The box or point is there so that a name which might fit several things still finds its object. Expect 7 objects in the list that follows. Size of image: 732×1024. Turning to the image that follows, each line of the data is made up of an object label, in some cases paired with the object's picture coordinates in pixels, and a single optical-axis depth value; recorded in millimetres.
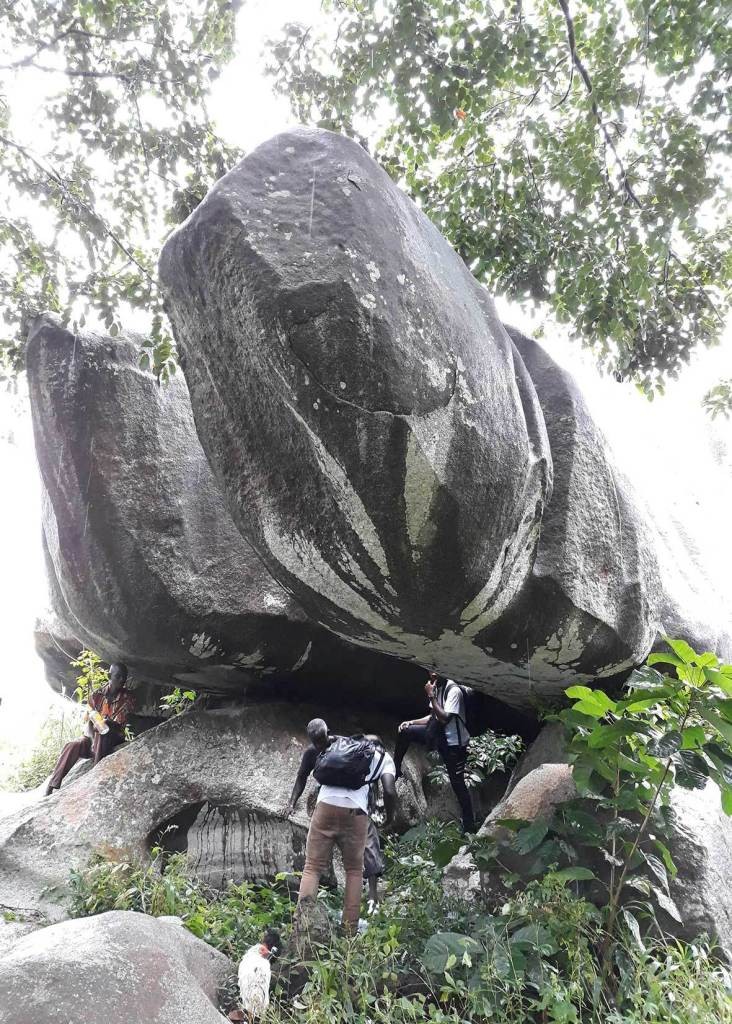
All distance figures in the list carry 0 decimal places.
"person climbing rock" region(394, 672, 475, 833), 5430
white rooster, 3203
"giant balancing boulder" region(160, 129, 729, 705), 3383
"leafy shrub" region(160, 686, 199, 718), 6866
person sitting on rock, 7305
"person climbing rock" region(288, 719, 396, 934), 3834
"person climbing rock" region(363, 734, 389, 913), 4367
